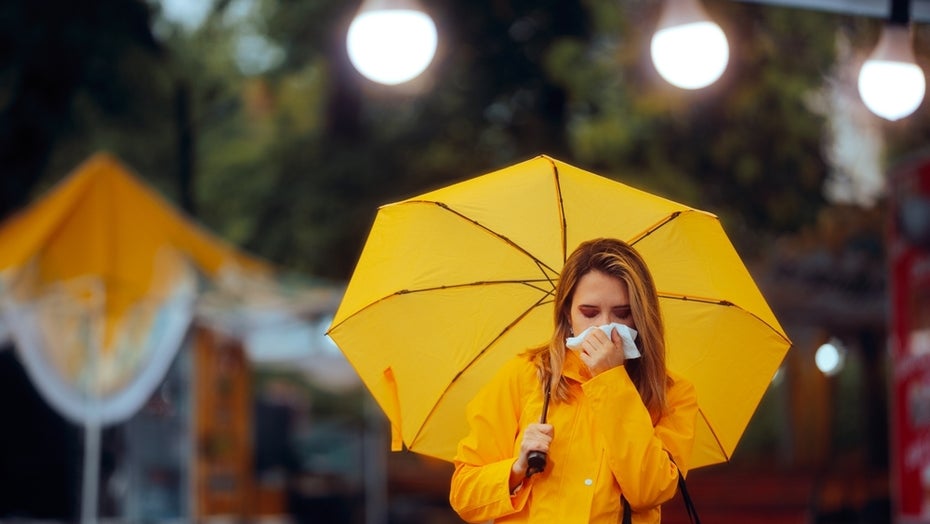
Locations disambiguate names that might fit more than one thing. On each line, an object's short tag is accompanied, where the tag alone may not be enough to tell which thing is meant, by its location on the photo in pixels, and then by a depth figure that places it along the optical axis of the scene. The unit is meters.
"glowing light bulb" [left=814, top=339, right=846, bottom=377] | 22.39
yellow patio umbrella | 13.79
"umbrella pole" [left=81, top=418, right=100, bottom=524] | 13.47
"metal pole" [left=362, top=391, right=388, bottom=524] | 17.52
